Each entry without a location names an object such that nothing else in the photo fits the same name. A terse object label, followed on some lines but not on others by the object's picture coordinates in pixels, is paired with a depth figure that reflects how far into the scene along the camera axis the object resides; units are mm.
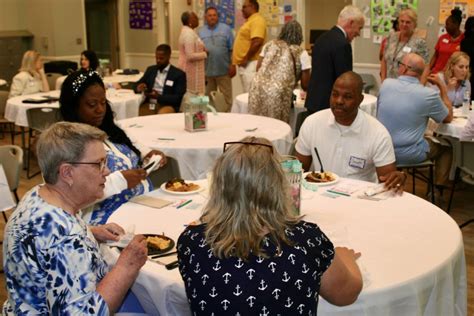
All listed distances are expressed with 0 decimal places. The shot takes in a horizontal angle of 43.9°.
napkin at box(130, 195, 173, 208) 2680
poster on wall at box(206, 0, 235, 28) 9906
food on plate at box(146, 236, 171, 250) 2154
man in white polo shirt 3254
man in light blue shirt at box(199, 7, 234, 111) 8984
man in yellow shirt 7824
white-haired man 5094
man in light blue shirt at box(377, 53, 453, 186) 4539
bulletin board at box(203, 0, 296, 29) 9219
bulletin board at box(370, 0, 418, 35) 7938
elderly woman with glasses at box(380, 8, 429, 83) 6715
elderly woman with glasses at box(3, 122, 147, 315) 1712
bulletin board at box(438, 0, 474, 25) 7395
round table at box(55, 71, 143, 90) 7668
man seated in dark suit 6309
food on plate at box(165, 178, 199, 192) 2879
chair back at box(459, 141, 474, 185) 4285
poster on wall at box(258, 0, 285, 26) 9289
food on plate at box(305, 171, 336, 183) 2959
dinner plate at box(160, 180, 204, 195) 2824
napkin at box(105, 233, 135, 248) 2191
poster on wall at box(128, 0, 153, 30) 11109
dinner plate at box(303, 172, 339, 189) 2891
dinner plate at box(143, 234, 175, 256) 2119
